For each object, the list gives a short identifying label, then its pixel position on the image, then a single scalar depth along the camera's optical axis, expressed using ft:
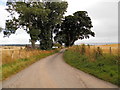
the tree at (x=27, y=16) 131.44
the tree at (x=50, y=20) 159.02
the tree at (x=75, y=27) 206.80
